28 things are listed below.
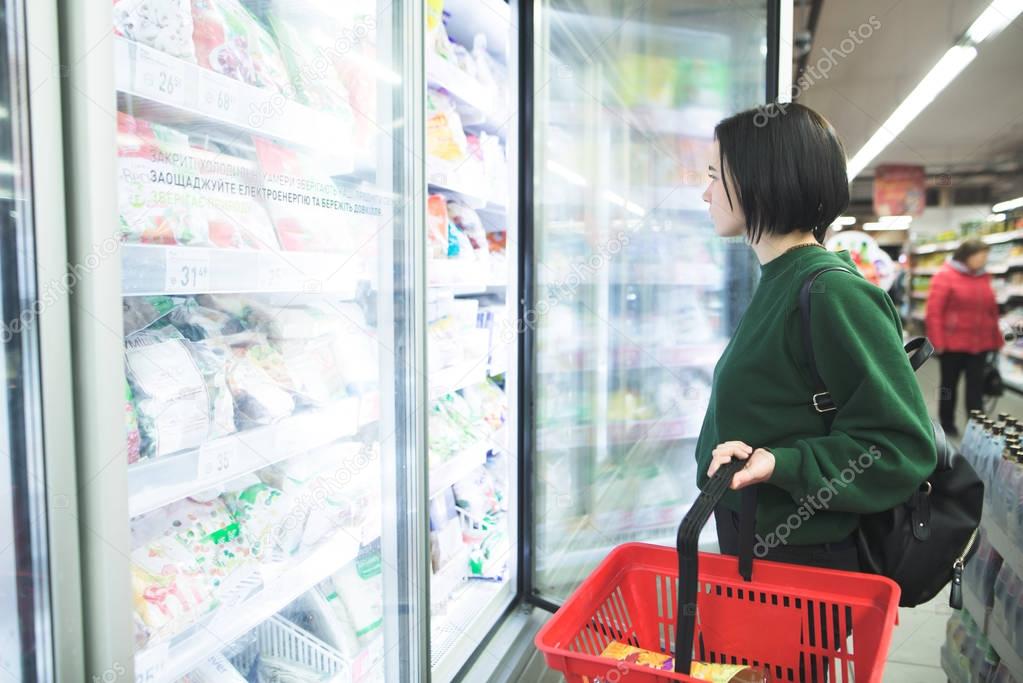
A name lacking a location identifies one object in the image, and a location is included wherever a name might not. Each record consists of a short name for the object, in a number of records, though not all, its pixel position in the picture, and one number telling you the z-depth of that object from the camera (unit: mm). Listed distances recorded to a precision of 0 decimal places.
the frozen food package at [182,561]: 1174
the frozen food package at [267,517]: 1457
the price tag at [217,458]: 1157
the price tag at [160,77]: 978
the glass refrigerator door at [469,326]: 2156
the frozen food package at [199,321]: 1393
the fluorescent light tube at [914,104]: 4773
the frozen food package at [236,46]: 1281
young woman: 979
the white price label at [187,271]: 1047
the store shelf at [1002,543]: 1548
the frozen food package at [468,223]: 2510
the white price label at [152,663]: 1069
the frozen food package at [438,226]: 2166
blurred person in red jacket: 5555
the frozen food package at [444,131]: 2199
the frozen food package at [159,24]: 1049
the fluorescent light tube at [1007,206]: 7401
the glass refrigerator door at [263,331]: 1109
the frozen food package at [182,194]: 1080
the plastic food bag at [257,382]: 1389
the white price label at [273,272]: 1262
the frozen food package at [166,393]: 1111
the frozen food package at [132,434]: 1049
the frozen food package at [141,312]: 1228
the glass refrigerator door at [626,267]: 2463
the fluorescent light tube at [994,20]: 4605
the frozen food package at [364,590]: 1737
